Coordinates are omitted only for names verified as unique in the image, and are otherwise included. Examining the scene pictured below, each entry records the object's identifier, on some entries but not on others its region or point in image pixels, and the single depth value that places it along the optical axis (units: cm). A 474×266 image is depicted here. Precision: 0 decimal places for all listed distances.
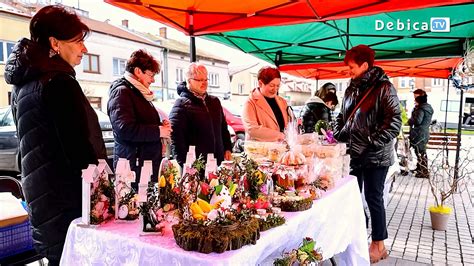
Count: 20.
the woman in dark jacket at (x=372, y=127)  254
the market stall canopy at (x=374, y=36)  398
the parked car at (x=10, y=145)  532
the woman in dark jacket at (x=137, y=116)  214
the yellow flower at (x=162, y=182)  131
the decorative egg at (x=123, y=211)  137
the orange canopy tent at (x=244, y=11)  295
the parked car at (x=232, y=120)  715
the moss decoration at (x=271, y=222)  135
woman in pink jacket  276
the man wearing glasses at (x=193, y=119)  256
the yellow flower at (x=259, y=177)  158
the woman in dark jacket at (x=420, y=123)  645
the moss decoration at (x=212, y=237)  111
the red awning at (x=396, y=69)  636
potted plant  348
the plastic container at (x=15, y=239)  158
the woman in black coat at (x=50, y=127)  133
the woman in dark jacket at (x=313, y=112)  411
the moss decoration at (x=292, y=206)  162
